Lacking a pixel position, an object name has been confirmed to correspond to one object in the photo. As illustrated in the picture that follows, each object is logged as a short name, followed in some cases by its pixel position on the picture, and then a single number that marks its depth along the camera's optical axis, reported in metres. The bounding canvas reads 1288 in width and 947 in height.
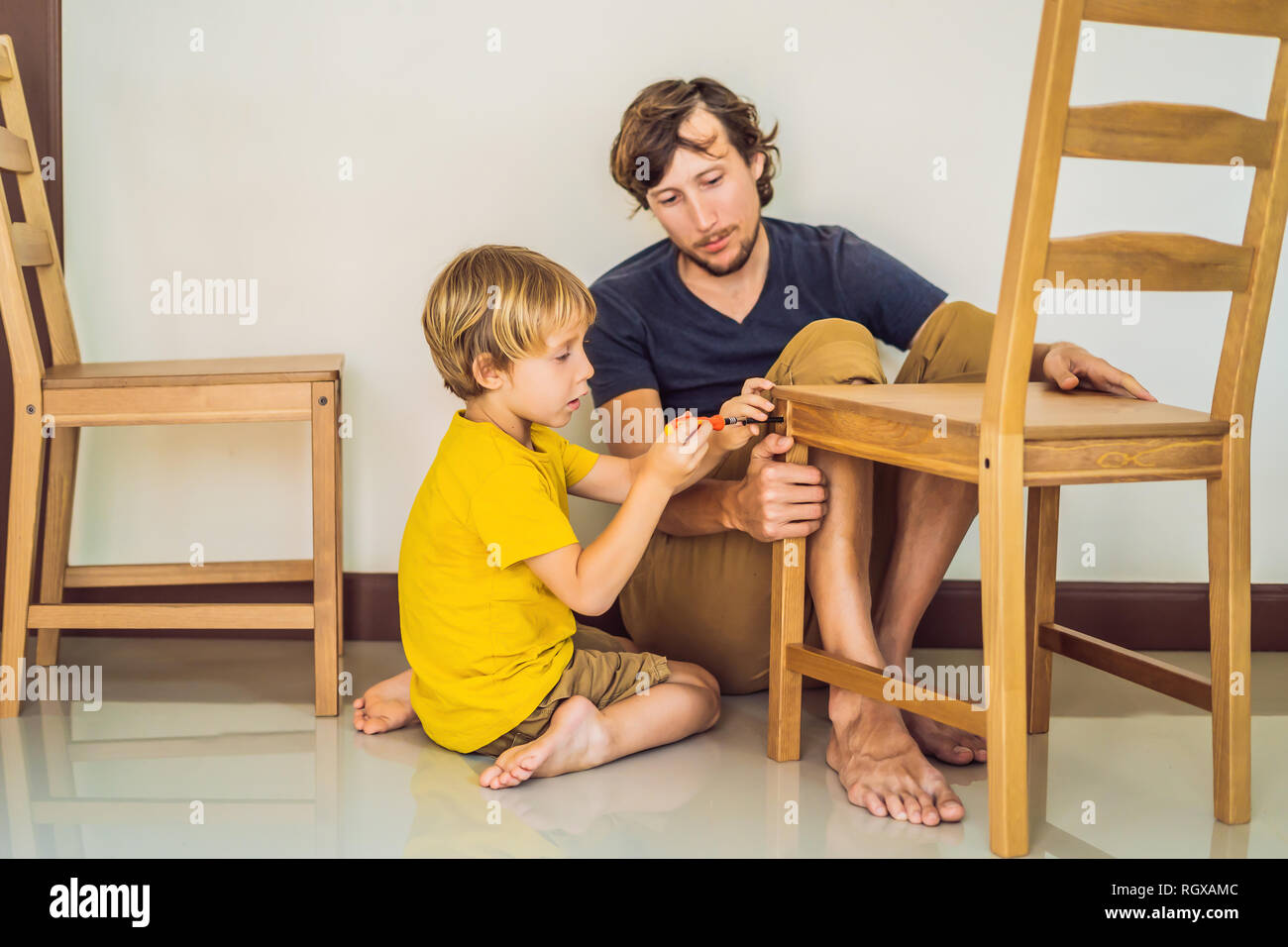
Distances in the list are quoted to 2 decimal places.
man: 1.50
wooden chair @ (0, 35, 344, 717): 1.68
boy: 1.42
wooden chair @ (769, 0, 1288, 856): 1.16
